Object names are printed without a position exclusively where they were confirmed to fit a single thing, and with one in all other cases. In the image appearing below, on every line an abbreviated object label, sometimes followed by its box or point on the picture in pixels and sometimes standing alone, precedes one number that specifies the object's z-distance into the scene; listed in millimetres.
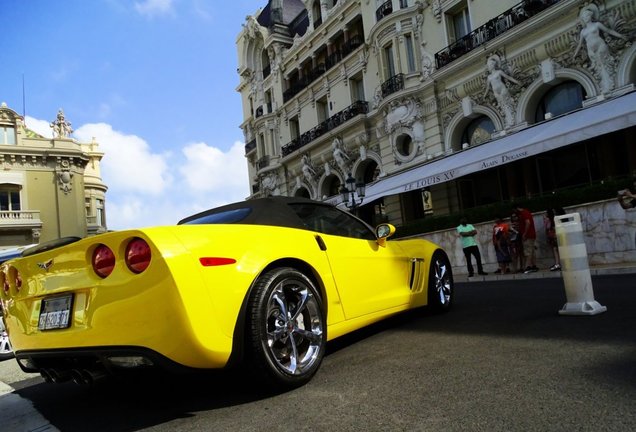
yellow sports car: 2459
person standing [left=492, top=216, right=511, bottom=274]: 11312
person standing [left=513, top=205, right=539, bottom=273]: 10922
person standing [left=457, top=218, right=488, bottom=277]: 11570
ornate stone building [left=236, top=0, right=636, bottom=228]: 13969
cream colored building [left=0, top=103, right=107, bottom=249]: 34656
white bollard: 4414
